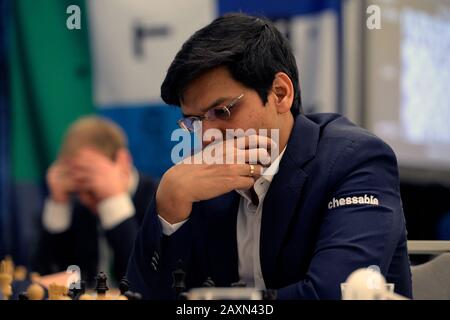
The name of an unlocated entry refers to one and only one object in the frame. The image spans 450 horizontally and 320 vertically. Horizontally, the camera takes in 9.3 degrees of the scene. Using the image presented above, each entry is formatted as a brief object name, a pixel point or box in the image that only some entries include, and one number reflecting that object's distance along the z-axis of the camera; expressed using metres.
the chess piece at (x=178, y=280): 3.97
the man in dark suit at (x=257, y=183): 4.22
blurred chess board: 3.93
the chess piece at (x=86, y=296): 3.86
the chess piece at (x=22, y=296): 3.91
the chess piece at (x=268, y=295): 3.80
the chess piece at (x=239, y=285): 3.88
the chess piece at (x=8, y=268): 4.26
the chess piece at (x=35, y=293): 4.07
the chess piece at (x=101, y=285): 3.95
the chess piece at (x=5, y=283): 4.16
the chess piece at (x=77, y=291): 3.98
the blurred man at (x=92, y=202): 5.87
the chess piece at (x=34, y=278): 4.52
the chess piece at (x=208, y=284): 3.87
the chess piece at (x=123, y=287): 4.03
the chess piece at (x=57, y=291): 3.98
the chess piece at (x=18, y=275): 4.54
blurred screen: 7.39
